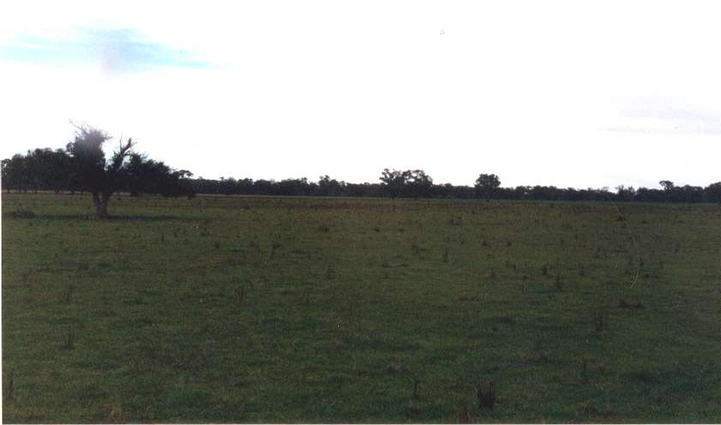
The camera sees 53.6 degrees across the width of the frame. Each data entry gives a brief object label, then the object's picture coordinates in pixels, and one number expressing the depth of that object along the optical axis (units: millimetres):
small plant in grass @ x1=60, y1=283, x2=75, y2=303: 15875
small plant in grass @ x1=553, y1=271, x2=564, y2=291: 19078
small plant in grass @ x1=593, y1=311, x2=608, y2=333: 13992
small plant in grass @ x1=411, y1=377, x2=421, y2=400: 9609
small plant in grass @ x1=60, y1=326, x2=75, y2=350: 11844
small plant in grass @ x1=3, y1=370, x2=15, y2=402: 9105
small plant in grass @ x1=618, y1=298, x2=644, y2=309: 16391
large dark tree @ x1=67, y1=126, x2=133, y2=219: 48312
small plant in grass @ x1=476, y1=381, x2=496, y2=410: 9258
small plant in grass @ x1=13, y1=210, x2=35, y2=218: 43344
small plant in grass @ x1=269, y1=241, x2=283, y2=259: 25625
